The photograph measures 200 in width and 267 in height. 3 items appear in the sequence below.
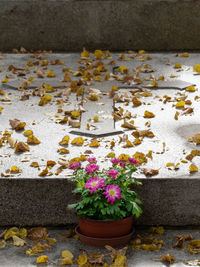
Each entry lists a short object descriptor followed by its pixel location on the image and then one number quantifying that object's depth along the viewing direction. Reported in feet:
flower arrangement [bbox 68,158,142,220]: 8.51
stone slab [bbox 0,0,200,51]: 21.63
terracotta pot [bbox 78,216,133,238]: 8.68
